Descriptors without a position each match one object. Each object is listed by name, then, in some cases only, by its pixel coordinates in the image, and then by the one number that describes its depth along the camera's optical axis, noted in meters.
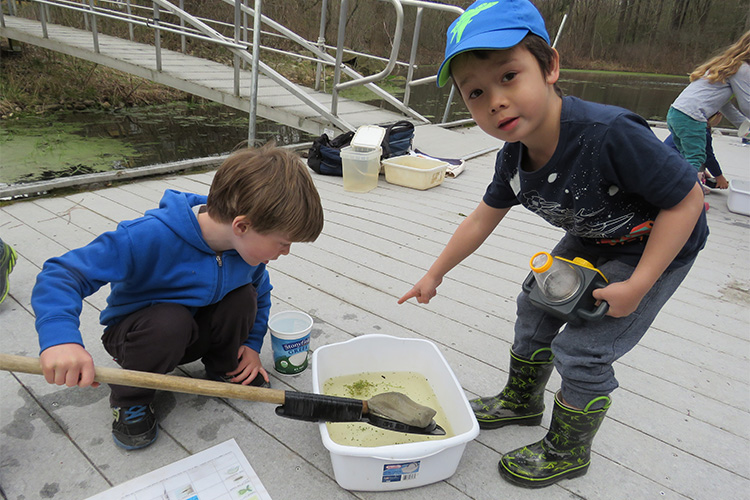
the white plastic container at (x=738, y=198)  3.05
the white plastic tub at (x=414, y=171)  3.01
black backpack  3.14
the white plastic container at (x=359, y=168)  2.81
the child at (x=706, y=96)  2.73
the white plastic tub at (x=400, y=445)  0.94
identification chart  0.97
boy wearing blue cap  0.84
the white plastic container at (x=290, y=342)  1.30
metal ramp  3.73
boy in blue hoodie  1.00
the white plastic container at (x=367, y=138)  2.94
